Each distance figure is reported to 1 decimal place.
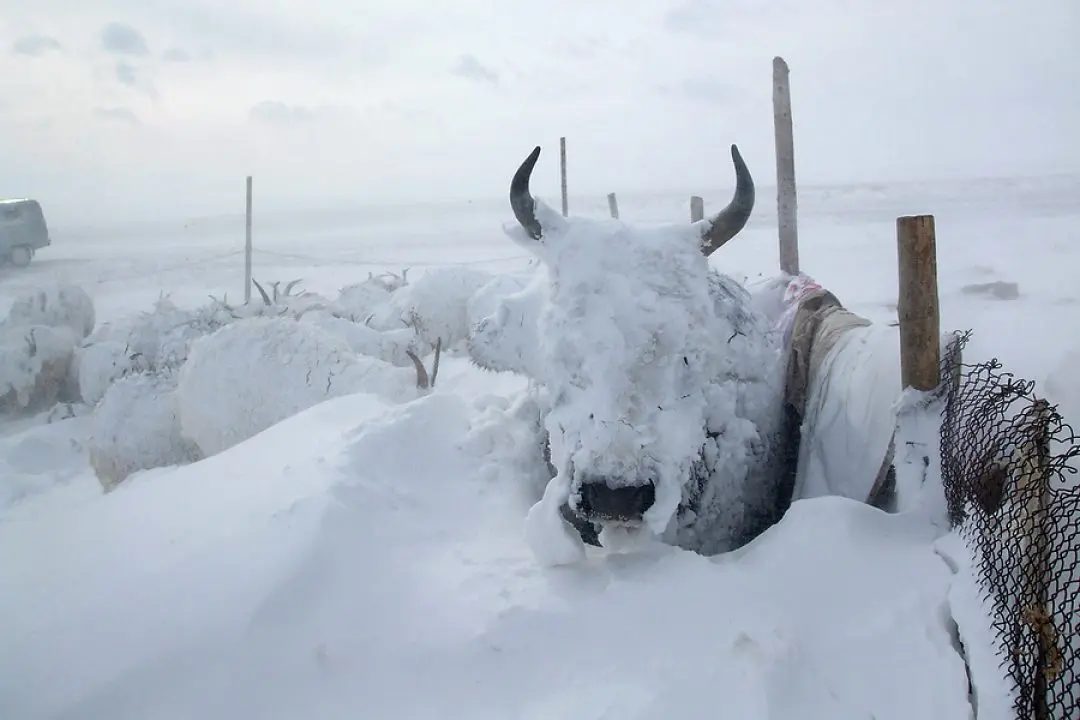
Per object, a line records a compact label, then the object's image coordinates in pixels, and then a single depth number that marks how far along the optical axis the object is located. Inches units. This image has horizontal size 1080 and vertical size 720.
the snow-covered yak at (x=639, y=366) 121.0
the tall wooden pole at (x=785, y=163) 325.7
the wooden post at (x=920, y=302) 126.0
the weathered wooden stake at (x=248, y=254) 664.4
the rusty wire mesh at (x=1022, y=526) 80.7
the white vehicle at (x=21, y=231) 826.8
